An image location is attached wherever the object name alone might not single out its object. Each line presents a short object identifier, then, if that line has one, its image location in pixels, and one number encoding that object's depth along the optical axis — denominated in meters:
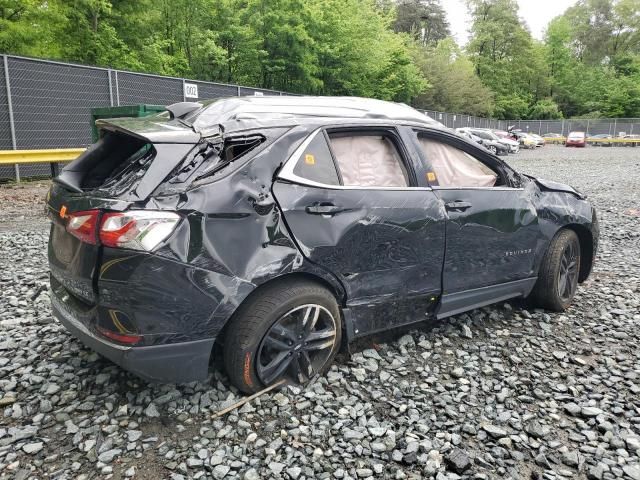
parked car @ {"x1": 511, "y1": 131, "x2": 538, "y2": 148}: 41.16
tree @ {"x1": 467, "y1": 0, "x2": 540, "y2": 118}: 67.81
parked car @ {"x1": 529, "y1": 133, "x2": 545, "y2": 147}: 42.92
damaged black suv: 2.49
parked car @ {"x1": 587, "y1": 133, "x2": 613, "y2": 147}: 49.78
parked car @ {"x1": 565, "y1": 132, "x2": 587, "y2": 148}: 44.72
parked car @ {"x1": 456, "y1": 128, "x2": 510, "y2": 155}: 30.02
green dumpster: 7.96
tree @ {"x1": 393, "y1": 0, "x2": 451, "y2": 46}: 75.38
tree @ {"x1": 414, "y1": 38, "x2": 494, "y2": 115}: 50.59
